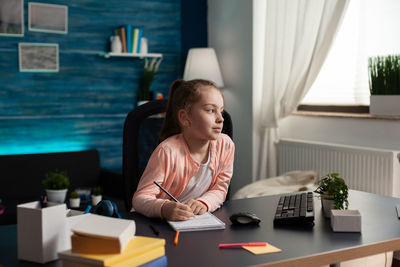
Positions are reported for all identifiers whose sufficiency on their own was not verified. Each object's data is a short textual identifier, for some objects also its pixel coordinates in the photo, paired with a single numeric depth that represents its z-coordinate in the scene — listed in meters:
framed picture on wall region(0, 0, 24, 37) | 4.01
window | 3.21
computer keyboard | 1.40
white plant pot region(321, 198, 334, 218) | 1.50
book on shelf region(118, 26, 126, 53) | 4.40
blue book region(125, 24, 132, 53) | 4.40
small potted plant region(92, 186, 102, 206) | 3.60
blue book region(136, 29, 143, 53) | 4.47
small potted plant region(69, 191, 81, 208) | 3.53
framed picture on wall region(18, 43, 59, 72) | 4.11
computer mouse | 1.41
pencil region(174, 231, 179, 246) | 1.23
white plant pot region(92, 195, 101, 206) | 3.59
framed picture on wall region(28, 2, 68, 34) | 4.11
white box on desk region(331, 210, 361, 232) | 1.33
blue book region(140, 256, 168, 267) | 1.04
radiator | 2.99
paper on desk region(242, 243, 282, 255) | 1.16
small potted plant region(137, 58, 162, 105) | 4.58
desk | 1.12
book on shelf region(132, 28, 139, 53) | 4.43
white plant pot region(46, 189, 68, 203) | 3.49
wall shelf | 4.31
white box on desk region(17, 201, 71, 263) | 1.10
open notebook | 1.34
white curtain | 3.45
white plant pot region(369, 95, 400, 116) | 2.97
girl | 1.63
